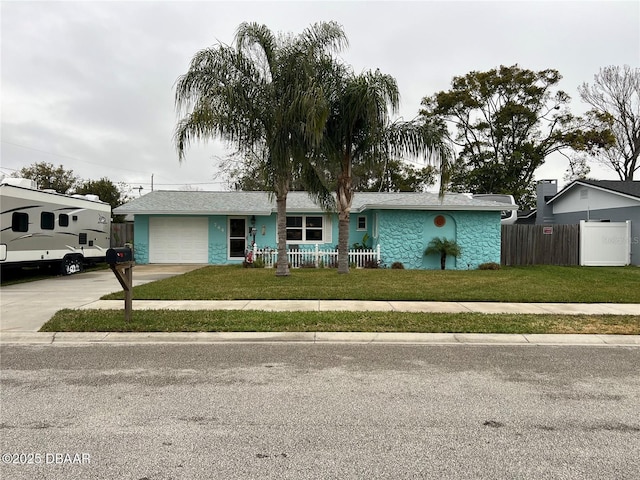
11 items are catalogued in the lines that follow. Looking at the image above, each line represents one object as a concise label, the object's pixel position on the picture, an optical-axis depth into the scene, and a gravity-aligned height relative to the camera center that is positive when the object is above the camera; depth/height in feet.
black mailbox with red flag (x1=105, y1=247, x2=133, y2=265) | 23.67 -1.12
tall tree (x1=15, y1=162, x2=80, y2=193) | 114.62 +15.12
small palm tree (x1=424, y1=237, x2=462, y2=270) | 61.00 -1.61
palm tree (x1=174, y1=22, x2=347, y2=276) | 41.29 +13.60
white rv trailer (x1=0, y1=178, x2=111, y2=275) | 43.04 +0.78
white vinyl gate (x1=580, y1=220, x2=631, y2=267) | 67.41 -1.05
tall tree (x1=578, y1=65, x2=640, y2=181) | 117.19 +30.18
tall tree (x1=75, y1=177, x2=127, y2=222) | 116.06 +11.87
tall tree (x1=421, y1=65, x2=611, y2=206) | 113.39 +28.19
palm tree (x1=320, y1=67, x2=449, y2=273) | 43.04 +10.52
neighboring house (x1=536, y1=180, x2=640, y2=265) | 67.34 +5.90
